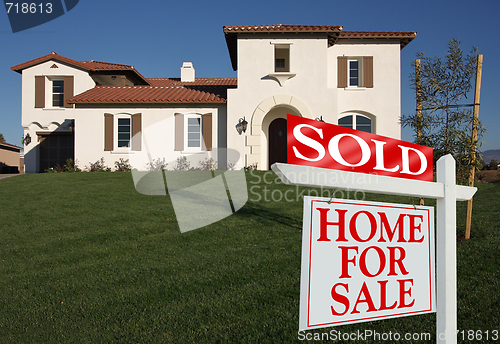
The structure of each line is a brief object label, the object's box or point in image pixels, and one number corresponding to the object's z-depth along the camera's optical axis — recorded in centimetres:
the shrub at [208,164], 1703
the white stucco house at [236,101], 1653
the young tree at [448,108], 645
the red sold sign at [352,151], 199
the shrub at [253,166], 1659
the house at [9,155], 2552
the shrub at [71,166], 1708
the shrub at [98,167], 1719
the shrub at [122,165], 1716
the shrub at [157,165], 1708
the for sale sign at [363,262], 206
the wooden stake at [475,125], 633
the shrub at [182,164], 1702
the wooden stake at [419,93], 672
